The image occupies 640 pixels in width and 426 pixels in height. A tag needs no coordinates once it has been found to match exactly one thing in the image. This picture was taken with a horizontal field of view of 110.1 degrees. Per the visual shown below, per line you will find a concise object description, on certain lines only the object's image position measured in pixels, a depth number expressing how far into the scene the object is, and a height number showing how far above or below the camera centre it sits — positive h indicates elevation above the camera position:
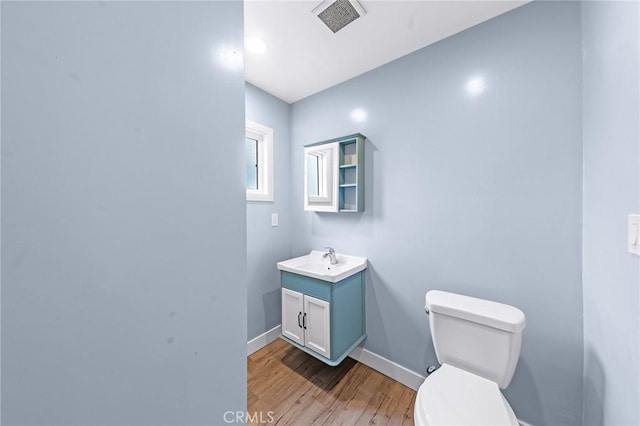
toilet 0.96 -0.80
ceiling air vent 1.23 +1.14
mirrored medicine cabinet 1.83 +0.31
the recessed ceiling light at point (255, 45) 1.49 +1.14
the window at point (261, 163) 2.11 +0.45
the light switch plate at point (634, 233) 0.67 -0.08
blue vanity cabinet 1.60 -0.81
